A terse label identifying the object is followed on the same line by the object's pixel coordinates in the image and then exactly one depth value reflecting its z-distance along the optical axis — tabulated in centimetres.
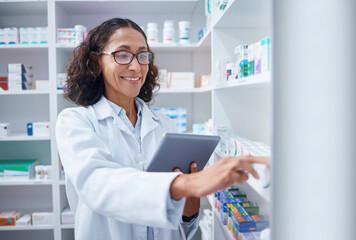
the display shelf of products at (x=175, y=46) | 268
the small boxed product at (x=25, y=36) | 276
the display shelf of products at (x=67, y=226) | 273
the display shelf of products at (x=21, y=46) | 270
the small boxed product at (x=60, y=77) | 272
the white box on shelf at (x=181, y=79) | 285
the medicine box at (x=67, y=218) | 274
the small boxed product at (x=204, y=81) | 250
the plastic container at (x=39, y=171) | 279
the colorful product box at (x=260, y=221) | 107
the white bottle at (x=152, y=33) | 275
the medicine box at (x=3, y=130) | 275
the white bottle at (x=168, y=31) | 276
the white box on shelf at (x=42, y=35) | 276
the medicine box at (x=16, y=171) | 278
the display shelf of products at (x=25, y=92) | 272
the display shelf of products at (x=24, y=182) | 275
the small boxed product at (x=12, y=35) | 276
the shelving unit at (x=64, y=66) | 206
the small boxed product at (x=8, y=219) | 279
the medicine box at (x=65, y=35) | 274
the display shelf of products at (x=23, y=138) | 272
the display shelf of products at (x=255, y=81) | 104
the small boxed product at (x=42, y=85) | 280
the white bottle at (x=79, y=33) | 268
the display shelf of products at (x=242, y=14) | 138
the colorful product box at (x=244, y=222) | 138
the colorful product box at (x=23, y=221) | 279
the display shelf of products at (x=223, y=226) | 160
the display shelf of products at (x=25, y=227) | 277
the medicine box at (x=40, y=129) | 278
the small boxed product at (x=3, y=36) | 276
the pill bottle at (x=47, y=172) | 278
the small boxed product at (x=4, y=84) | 284
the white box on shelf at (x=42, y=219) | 282
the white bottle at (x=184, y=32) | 278
